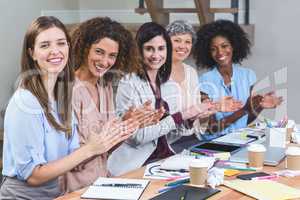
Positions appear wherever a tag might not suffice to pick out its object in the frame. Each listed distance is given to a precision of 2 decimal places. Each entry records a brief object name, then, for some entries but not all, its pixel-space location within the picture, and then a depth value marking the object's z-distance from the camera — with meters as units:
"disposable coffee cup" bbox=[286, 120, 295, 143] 3.72
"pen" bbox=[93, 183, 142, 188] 3.00
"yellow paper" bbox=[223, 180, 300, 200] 2.88
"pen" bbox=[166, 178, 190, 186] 3.03
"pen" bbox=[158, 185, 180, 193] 2.96
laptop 3.31
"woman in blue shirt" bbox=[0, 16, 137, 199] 3.05
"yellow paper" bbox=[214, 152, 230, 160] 3.37
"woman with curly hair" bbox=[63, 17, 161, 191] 3.45
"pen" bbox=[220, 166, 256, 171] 3.20
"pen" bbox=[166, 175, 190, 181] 3.10
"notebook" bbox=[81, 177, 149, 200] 2.89
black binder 2.87
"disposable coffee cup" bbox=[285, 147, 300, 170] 3.19
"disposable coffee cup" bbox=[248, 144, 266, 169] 3.25
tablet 3.51
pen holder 3.56
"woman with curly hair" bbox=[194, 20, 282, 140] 4.26
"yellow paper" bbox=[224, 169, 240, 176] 3.14
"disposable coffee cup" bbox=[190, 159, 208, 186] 2.99
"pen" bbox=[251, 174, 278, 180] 3.08
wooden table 2.90
